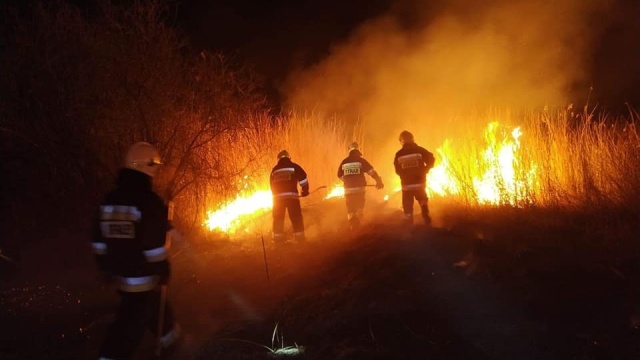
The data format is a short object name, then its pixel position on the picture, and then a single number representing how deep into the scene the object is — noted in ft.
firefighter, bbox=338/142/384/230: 34.55
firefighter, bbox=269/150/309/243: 31.71
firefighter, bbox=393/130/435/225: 29.27
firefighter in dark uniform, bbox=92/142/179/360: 13.41
